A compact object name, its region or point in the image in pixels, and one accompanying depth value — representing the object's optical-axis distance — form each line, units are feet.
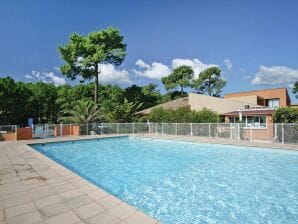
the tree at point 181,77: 163.32
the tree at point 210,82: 169.58
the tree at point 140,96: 121.39
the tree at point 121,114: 88.94
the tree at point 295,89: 136.67
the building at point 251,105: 57.36
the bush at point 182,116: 70.23
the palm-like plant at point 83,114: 81.05
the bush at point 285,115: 49.83
